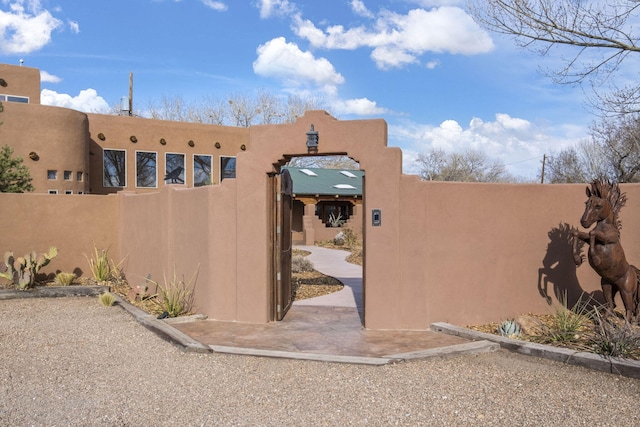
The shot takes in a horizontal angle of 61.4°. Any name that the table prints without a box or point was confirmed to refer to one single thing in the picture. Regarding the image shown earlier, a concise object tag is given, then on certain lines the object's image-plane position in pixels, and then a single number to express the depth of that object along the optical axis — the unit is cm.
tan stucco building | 809
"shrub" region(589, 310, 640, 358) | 606
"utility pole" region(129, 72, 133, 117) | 3375
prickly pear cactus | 1162
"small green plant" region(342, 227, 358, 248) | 2461
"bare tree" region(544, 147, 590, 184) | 3831
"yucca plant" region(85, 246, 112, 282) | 1301
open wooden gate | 890
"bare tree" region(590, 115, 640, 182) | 2658
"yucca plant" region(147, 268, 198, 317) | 921
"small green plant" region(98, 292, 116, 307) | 1051
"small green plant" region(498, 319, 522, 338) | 734
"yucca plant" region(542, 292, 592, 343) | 678
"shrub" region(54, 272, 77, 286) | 1227
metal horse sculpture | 700
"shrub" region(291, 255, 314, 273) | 1569
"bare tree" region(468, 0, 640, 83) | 1152
